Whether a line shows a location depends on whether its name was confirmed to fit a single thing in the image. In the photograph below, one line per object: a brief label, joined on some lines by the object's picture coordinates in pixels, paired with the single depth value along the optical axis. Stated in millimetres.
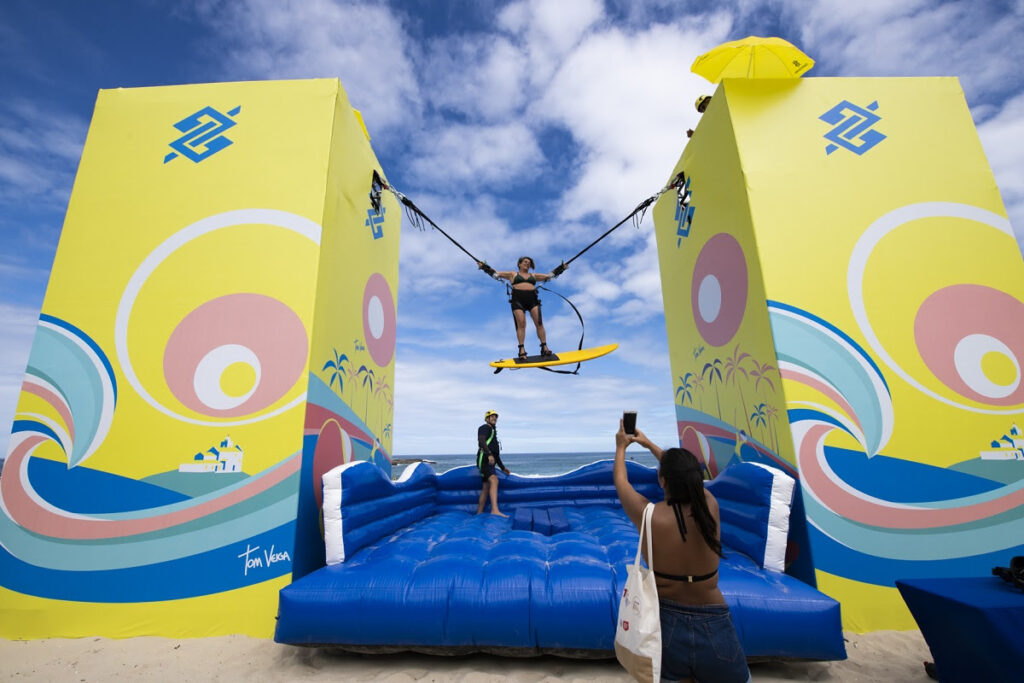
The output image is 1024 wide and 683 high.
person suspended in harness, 5598
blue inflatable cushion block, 2580
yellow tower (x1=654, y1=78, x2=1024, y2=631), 3326
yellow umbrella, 4273
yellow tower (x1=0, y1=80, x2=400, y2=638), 3316
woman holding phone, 1517
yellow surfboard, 5391
